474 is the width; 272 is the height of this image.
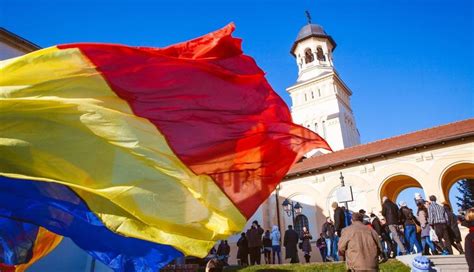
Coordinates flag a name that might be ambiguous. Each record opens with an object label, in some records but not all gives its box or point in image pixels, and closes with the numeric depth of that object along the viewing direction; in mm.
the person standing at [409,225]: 11484
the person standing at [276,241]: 14951
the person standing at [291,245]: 14203
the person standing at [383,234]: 12383
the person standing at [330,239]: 13375
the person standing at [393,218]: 11359
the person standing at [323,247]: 15261
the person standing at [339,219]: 11297
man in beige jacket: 6035
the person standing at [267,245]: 15879
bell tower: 40531
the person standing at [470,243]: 5730
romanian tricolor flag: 3047
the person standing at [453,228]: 11247
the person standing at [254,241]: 14320
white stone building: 19734
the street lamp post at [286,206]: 17569
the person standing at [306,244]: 15896
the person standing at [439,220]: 10910
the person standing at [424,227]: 11430
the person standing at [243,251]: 15359
